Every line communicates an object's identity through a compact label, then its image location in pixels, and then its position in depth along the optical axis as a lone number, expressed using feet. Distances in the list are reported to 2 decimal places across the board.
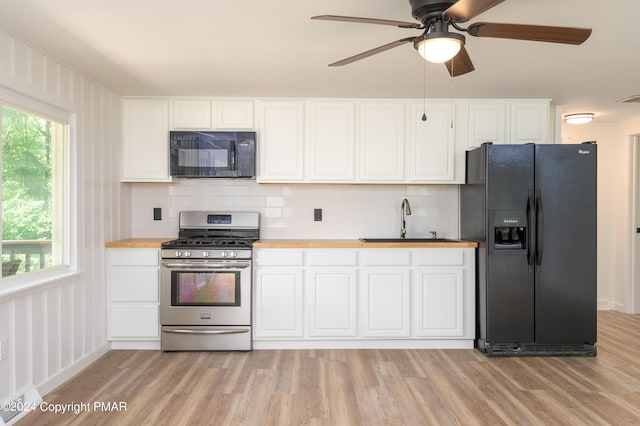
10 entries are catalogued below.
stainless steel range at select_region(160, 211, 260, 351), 11.95
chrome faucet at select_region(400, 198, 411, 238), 13.75
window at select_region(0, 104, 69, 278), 8.41
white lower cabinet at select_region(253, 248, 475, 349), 12.20
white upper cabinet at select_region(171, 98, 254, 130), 13.02
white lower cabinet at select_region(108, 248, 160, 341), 12.05
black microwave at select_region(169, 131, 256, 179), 12.82
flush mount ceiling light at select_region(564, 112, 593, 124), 14.85
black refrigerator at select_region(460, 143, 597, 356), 11.58
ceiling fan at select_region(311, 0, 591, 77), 6.02
